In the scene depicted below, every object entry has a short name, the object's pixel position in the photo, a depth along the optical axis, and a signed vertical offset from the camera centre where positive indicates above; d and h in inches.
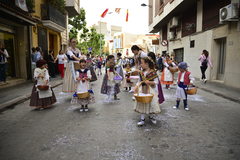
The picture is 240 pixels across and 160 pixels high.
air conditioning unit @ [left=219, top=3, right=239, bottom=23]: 354.9 +94.7
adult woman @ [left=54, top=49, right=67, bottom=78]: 520.4 +9.2
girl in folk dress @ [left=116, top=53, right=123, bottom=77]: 336.1 -4.4
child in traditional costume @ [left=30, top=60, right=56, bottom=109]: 227.5 -31.6
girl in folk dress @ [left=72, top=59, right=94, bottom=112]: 217.5 -22.6
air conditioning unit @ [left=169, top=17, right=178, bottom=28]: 717.3 +153.6
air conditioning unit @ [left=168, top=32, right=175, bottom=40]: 780.0 +115.1
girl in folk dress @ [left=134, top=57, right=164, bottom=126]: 168.2 -19.6
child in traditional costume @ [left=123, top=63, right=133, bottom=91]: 350.6 -31.0
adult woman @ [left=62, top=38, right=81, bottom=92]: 247.8 -4.5
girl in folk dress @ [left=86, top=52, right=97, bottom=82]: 354.0 -19.5
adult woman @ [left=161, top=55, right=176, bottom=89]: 361.7 -23.0
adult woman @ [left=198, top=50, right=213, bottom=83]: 445.1 +5.4
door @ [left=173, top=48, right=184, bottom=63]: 734.5 +39.0
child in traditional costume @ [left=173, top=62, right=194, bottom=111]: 221.3 -18.7
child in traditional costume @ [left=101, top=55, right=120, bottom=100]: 269.9 -22.7
